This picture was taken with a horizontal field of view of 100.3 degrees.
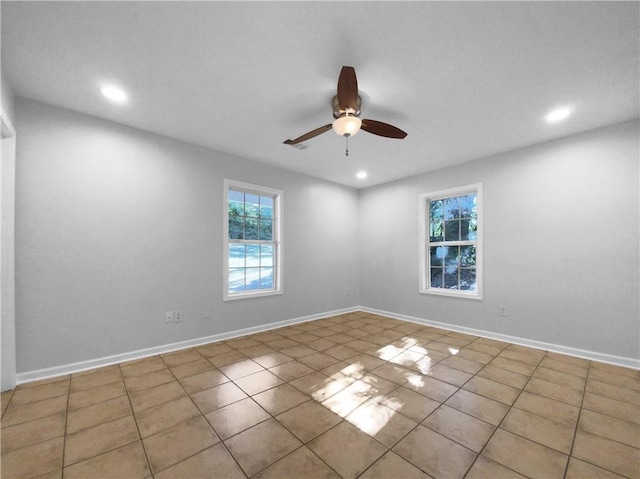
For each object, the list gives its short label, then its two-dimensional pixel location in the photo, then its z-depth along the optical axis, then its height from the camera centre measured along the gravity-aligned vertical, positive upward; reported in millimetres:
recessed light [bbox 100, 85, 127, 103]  2342 +1303
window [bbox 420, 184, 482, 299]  4070 -107
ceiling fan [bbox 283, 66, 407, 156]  1882 +972
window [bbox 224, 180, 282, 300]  3885 -68
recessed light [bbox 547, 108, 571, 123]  2660 +1242
